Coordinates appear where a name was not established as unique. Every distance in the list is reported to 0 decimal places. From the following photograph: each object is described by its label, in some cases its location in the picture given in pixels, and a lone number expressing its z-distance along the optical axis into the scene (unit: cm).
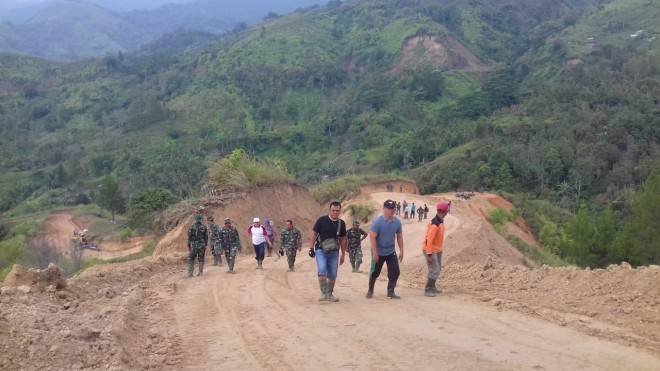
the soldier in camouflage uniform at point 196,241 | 1297
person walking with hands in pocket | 891
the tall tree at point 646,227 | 2838
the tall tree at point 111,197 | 5678
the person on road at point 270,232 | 1675
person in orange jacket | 922
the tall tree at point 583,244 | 2891
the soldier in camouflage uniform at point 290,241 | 1422
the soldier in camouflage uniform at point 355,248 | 1417
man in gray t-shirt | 877
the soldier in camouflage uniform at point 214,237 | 1471
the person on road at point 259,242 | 1452
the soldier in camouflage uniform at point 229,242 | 1394
